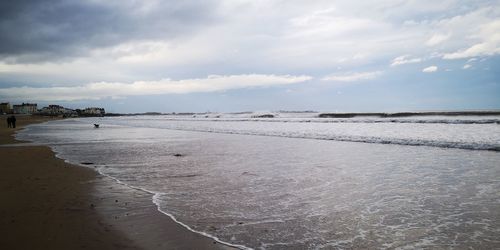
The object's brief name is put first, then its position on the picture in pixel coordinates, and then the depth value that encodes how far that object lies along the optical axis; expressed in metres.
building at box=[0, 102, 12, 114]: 192.23
